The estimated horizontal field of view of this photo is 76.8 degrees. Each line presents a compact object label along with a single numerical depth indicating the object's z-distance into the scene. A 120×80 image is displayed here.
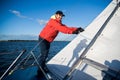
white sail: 1.96
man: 2.09
